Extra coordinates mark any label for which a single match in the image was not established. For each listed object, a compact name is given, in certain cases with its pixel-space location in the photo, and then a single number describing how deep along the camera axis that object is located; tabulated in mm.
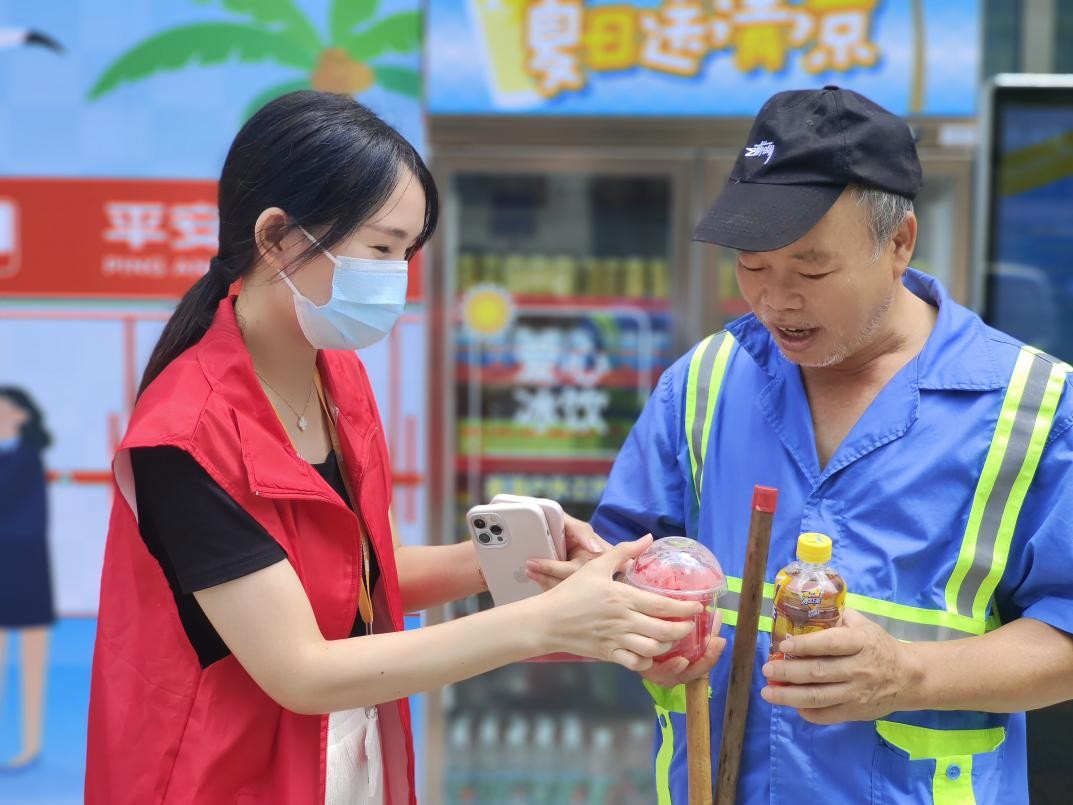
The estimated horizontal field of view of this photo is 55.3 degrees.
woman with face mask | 1297
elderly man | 1249
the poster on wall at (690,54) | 3135
